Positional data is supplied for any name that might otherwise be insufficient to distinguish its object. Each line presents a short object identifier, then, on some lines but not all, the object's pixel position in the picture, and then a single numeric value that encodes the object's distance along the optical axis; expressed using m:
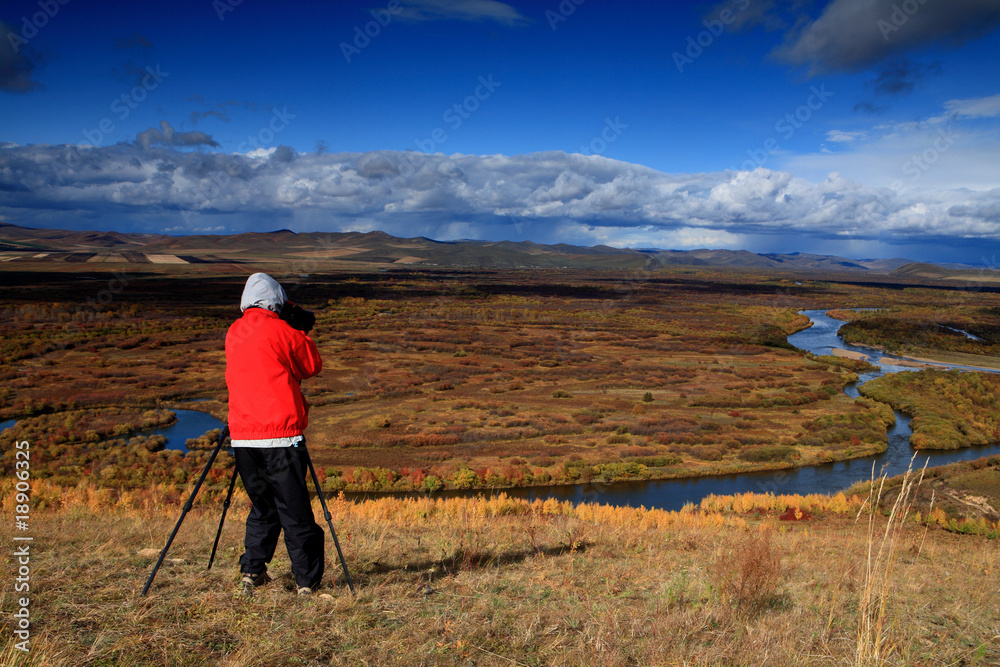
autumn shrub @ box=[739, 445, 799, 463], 24.53
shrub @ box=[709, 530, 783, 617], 4.42
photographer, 3.74
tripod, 3.75
